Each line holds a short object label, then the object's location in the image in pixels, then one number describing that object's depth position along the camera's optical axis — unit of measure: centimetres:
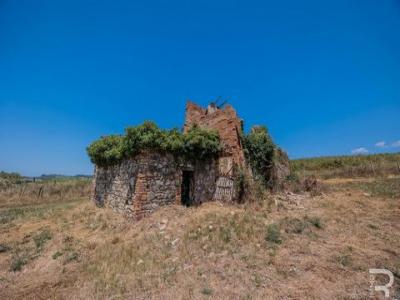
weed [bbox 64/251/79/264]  695
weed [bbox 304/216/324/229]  780
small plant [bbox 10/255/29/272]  675
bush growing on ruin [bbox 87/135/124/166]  1057
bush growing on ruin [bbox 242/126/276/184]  1139
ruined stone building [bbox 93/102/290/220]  930
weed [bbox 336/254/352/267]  553
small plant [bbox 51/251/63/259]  730
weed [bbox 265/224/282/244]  677
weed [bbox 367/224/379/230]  771
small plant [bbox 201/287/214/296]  468
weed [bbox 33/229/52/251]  834
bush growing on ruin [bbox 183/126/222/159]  1014
